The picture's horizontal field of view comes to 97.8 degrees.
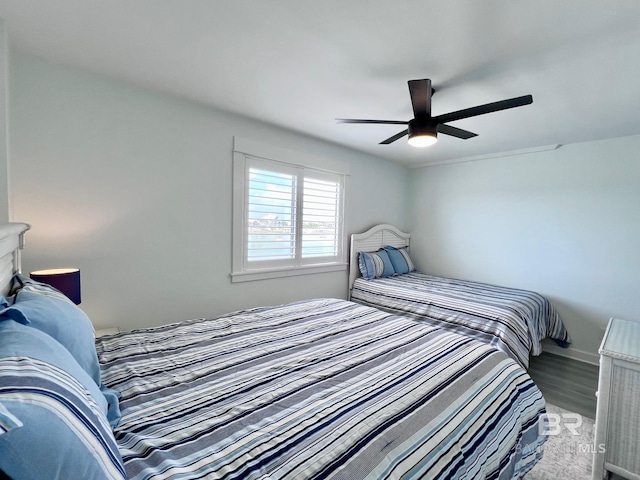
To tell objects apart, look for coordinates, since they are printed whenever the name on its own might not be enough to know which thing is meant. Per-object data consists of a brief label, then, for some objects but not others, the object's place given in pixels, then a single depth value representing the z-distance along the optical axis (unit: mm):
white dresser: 1524
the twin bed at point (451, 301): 2393
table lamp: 1579
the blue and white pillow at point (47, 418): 441
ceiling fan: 1642
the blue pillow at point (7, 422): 390
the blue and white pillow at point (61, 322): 883
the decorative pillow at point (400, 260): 4016
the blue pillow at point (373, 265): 3654
